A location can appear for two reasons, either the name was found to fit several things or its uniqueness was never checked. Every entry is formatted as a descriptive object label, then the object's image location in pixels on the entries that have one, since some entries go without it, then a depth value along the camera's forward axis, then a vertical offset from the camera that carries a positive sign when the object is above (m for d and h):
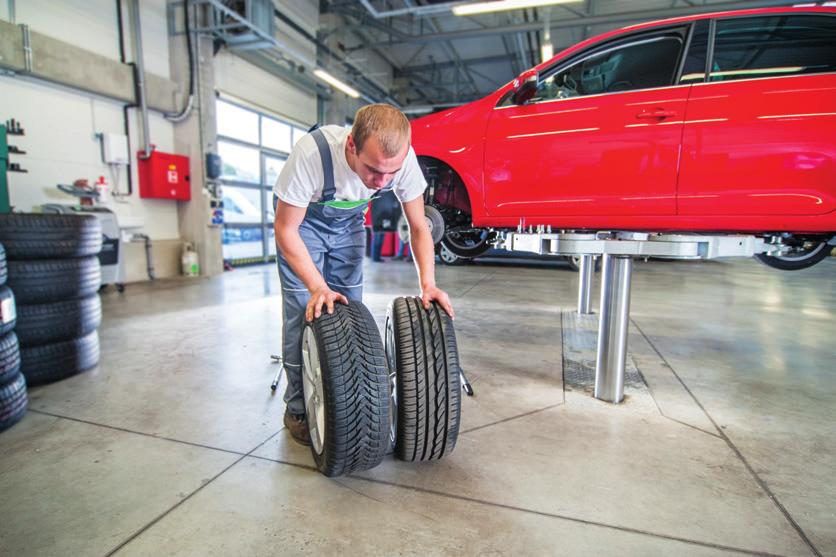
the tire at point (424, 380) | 1.31 -0.46
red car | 2.15 +0.55
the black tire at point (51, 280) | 2.19 -0.27
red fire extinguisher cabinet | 6.10 +0.78
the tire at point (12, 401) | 1.70 -0.70
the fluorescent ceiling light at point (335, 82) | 7.90 +2.87
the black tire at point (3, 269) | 1.82 -0.17
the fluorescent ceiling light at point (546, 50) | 7.04 +3.04
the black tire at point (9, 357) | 1.72 -0.53
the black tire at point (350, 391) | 1.22 -0.46
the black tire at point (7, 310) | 1.75 -0.34
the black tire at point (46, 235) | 2.20 -0.03
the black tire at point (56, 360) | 2.15 -0.68
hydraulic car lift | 1.86 -0.09
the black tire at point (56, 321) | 2.16 -0.48
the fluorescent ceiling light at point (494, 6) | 5.35 +2.91
